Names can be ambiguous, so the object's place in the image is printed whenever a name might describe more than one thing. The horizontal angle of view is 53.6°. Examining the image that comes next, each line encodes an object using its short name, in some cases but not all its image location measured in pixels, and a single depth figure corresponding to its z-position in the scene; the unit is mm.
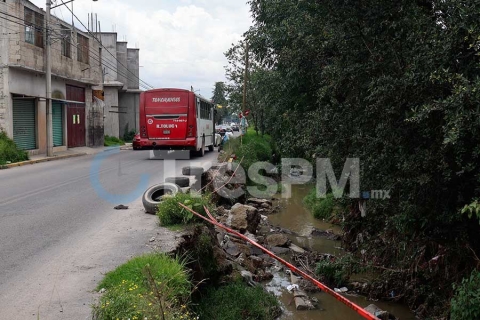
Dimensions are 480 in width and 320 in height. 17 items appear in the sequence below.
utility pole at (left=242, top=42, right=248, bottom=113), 31486
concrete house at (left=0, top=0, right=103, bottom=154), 22141
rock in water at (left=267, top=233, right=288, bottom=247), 12141
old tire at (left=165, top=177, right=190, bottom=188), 10682
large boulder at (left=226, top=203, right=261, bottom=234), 11867
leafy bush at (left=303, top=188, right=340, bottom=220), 15641
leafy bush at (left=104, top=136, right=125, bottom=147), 38344
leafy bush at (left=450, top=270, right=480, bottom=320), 5934
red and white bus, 22609
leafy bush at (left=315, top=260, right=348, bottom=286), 9409
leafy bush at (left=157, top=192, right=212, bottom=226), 7731
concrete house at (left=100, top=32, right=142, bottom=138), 44125
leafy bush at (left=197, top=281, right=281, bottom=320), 6648
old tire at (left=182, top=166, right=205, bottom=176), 12648
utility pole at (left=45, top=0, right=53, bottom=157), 23234
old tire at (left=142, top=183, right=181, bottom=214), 9227
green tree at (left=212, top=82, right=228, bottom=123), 94375
